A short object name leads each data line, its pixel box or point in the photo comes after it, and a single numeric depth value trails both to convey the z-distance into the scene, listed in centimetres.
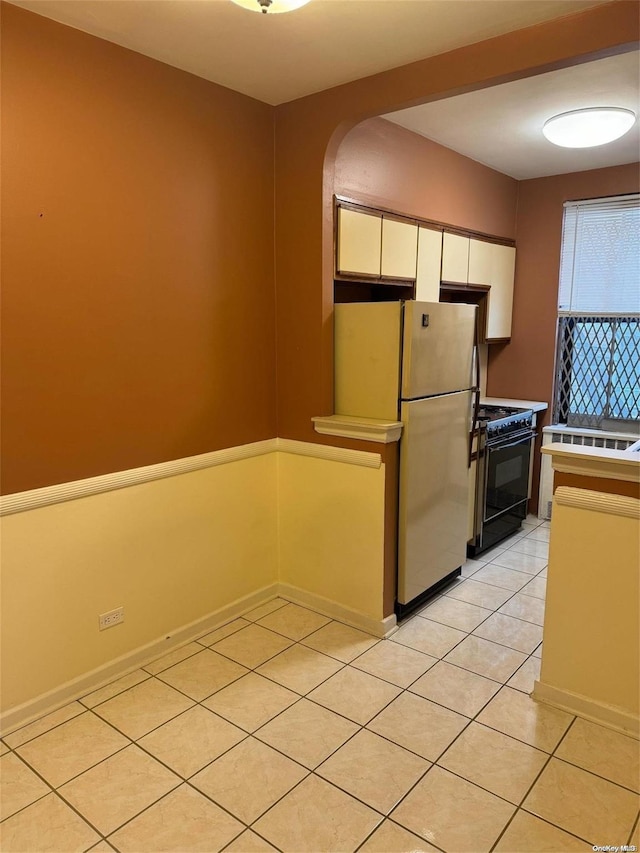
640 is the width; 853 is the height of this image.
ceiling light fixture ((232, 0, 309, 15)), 187
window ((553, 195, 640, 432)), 425
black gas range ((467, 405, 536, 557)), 382
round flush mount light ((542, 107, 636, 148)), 294
